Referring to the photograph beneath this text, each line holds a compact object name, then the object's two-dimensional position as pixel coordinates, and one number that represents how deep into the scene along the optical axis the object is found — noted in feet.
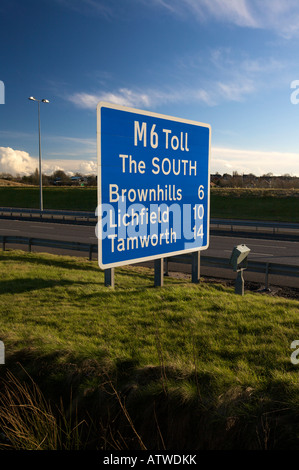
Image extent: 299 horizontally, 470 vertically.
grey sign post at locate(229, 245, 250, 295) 26.89
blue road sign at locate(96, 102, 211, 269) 20.26
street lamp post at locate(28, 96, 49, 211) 123.03
